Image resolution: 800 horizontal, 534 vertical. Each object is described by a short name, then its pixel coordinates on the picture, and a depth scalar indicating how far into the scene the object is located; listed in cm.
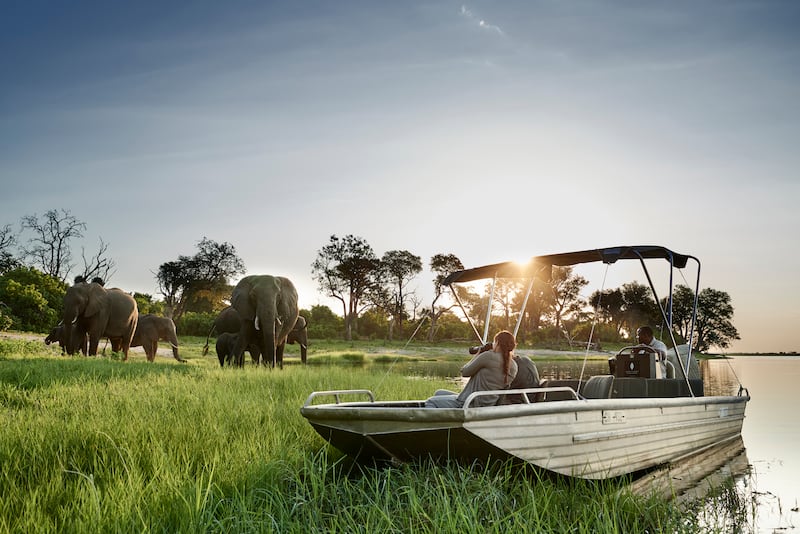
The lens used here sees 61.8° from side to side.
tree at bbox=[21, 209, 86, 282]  4531
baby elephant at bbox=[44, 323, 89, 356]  2184
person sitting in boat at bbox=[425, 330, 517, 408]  746
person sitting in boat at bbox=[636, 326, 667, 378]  1062
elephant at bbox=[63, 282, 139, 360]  2120
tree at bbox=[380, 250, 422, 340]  6369
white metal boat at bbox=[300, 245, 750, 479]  631
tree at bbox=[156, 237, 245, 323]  6328
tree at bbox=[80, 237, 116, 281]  4509
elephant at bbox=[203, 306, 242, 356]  2347
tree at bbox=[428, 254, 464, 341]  6031
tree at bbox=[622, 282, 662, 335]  7156
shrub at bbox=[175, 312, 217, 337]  5200
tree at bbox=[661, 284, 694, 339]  6412
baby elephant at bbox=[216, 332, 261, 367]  2169
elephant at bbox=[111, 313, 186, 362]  2752
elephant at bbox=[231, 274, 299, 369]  1945
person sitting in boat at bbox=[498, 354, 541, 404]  771
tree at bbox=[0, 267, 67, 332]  3659
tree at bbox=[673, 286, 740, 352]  7799
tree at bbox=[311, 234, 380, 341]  6159
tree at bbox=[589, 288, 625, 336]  6562
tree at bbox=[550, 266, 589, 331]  6881
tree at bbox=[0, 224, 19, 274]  4722
